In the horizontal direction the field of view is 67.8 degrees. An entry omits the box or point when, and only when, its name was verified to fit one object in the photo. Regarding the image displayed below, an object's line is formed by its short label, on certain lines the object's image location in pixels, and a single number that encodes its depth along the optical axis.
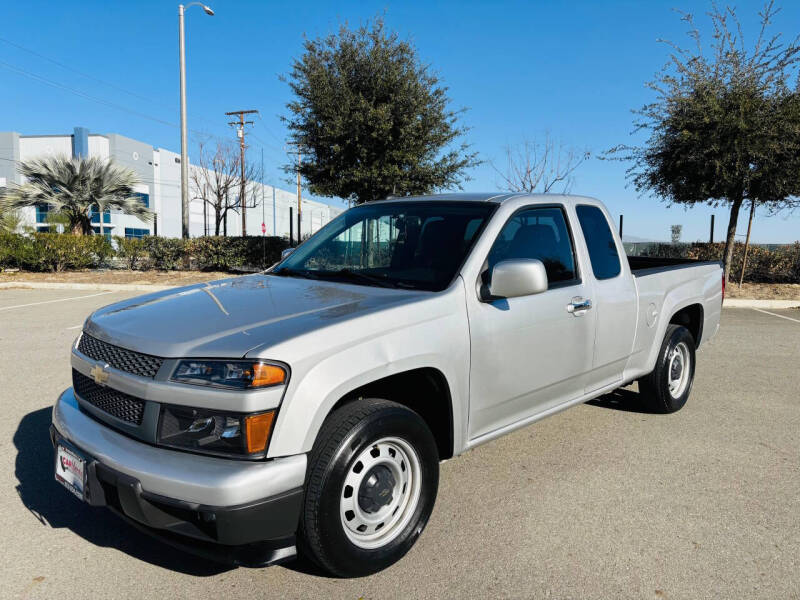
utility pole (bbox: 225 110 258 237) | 41.53
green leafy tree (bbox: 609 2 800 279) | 13.09
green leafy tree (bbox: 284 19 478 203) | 15.03
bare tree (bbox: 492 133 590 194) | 20.22
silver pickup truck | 2.32
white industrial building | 55.09
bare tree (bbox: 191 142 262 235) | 42.34
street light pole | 20.36
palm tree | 20.69
